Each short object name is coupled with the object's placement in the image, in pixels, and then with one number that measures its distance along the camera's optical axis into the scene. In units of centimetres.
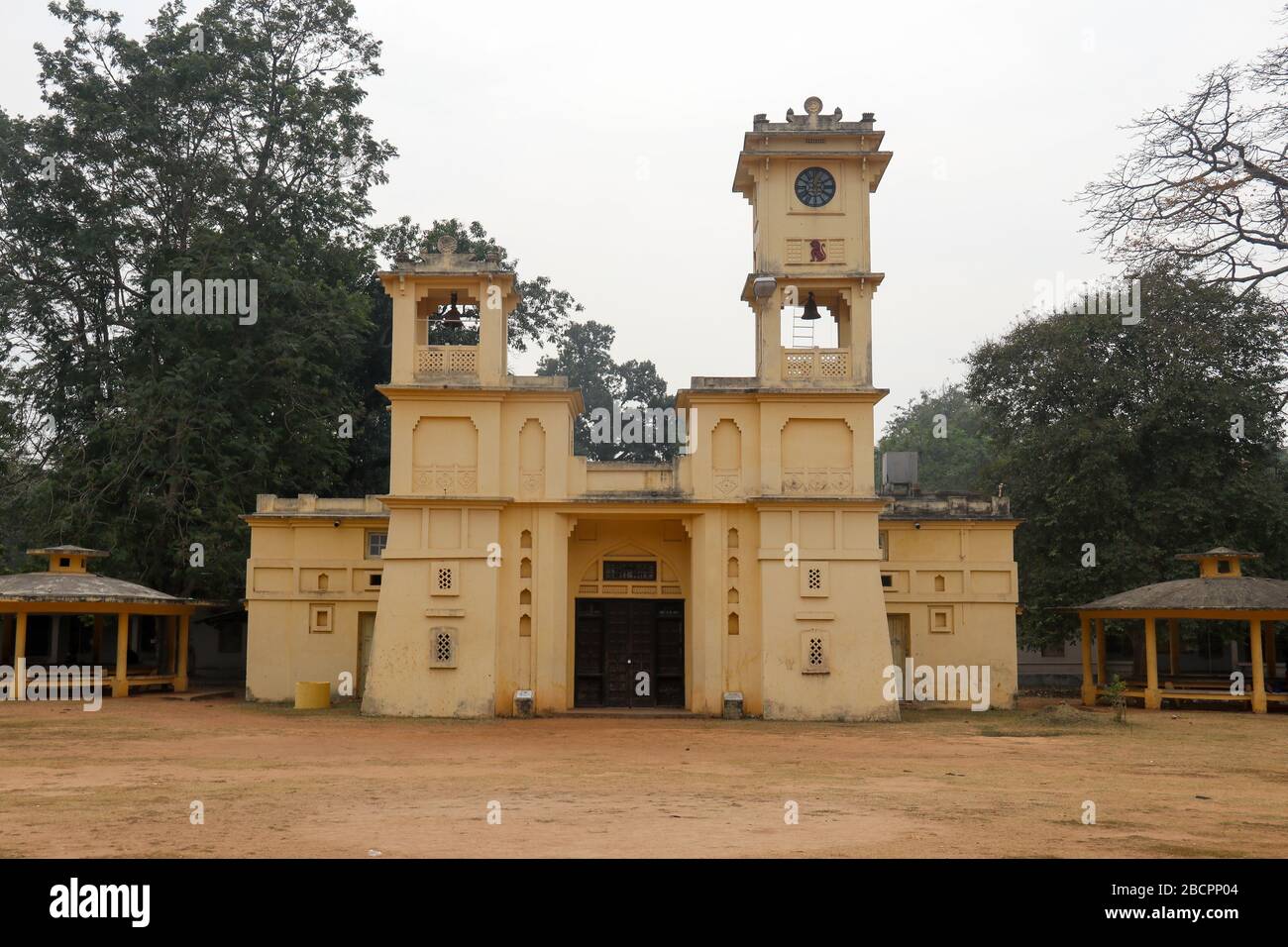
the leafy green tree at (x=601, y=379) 6022
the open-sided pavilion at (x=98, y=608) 2677
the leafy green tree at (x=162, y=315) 3241
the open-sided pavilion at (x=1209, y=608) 2523
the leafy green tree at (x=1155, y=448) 3170
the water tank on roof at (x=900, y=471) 3098
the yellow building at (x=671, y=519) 2458
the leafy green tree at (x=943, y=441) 6625
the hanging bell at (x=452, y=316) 2594
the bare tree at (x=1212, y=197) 2808
